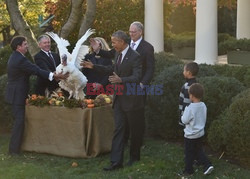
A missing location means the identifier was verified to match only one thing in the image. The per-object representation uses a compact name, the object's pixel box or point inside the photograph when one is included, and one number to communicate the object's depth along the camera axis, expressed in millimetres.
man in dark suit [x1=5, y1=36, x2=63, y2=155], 15042
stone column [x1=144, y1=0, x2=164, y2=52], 34375
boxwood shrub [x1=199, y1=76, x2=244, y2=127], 15359
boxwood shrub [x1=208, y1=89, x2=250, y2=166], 13211
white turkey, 14602
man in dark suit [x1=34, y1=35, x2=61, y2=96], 16047
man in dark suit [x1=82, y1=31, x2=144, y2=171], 13055
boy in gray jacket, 12375
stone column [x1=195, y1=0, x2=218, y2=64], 29906
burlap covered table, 14891
